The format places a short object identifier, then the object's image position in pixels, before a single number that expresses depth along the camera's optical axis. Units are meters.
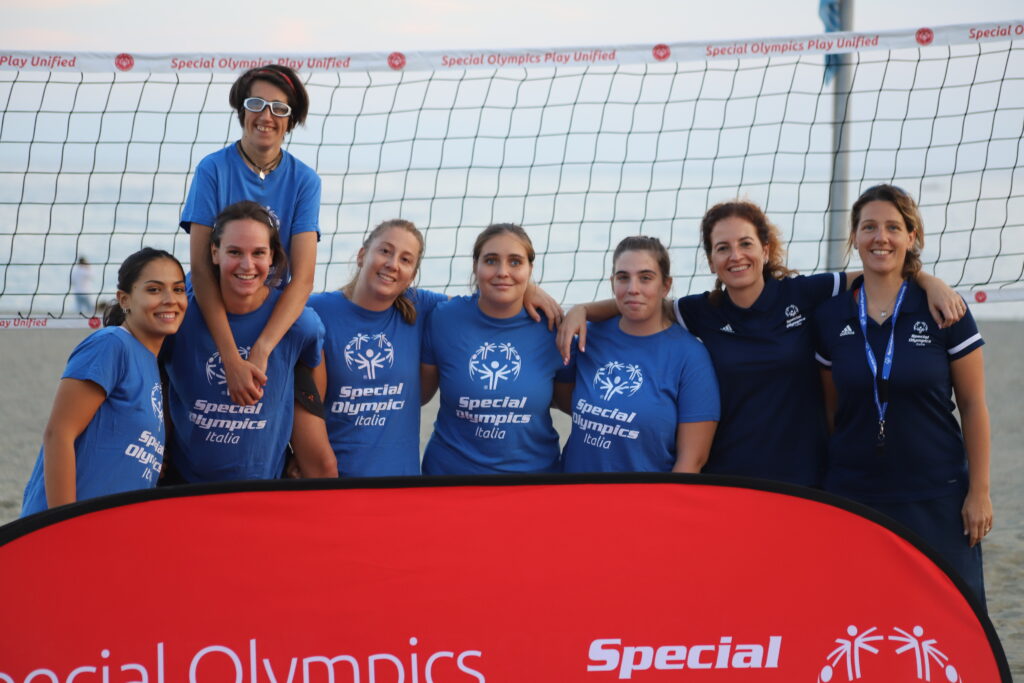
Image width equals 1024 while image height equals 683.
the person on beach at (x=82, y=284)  15.54
